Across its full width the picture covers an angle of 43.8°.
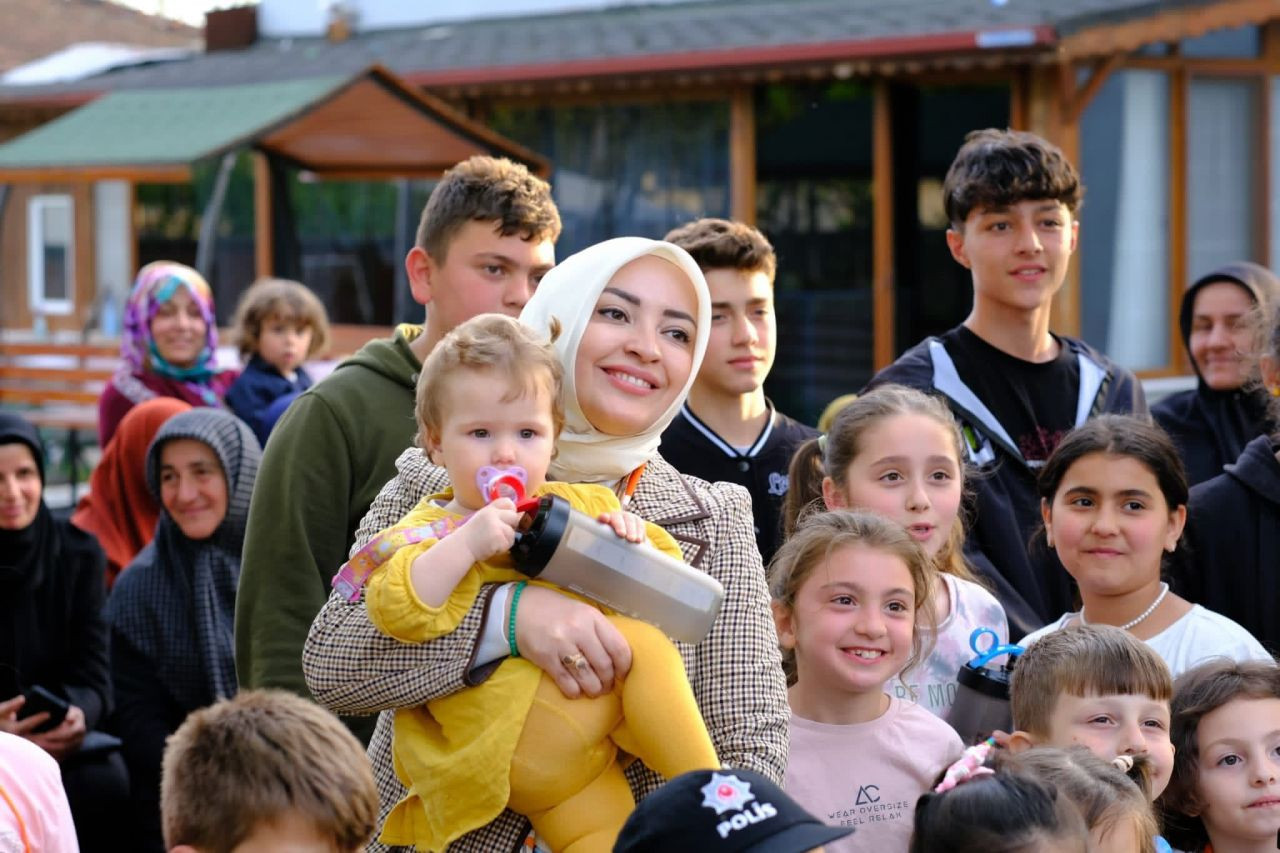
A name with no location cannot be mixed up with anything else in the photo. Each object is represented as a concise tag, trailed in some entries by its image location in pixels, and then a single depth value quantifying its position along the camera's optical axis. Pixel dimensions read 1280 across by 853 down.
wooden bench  13.30
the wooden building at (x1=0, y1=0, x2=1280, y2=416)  10.59
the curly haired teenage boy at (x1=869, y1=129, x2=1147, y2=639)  4.08
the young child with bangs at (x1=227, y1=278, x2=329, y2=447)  7.33
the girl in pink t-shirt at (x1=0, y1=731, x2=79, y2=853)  3.10
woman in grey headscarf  5.30
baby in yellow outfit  2.40
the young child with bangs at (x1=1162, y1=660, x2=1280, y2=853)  3.25
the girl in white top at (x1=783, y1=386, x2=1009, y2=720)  3.50
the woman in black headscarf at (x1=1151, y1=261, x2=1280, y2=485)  5.40
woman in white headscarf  2.45
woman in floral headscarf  7.11
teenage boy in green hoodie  3.35
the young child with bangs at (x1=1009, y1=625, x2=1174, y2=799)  3.10
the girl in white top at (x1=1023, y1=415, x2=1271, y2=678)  3.65
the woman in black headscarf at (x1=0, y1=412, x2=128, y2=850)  5.15
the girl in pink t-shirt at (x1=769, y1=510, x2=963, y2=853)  2.98
